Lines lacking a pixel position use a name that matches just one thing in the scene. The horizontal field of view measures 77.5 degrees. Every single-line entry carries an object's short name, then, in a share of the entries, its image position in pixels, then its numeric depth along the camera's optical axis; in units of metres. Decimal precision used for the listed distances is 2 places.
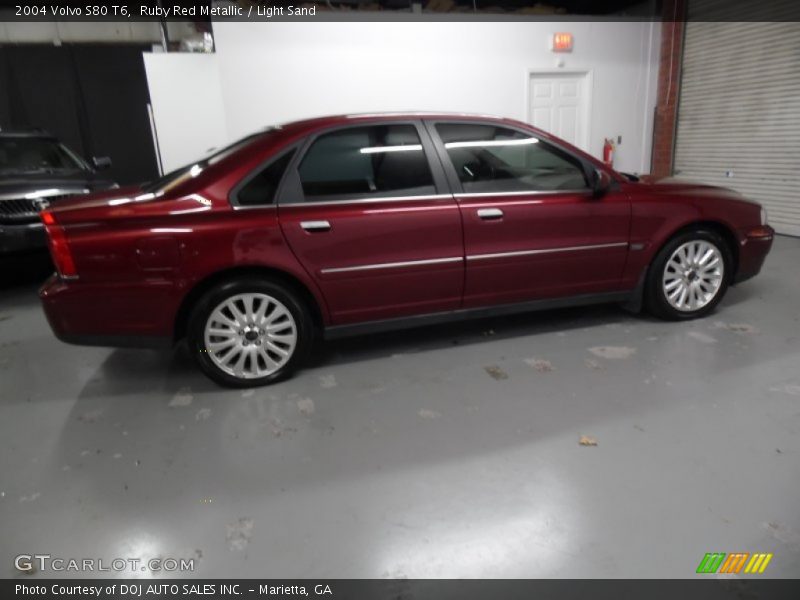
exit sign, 7.02
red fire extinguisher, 7.55
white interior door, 7.25
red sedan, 2.46
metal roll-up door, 5.89
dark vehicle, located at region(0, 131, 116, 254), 4.42
